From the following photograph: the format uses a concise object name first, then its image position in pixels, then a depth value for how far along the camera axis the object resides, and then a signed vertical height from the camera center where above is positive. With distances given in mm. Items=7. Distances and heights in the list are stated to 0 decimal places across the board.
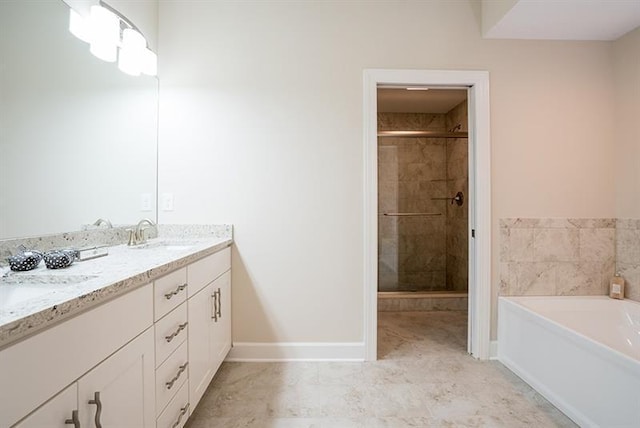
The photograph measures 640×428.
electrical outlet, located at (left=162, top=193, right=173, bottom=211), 2062 +66
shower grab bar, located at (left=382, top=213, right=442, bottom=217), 3748 +7
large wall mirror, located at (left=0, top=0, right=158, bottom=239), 1163 +410
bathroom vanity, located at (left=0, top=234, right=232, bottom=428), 609 -369
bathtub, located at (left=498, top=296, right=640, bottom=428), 1297 -752
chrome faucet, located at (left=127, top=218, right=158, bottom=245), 1733 -130
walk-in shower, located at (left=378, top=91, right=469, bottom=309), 3705 +60
